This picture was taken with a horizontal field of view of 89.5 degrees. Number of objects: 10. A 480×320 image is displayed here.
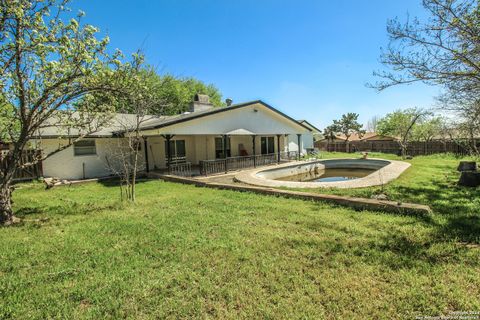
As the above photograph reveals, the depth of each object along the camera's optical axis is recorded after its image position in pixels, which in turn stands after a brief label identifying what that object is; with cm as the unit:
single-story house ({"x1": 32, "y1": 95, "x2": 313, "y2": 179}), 1288
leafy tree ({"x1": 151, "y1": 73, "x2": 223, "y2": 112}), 2994
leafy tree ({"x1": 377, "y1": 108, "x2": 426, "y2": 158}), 3665
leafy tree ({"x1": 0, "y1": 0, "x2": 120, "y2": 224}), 484
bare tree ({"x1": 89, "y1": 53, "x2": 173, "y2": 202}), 596
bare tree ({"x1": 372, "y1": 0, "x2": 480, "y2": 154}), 486
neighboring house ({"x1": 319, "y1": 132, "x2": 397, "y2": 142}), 3946
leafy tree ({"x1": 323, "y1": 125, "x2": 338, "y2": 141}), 4350
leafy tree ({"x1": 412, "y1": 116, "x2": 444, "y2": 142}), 3361
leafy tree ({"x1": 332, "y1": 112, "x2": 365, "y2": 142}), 4391
